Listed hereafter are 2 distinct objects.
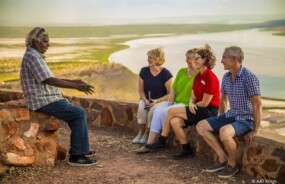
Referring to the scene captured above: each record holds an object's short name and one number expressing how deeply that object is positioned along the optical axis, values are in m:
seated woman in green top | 5.14
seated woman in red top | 4.80
